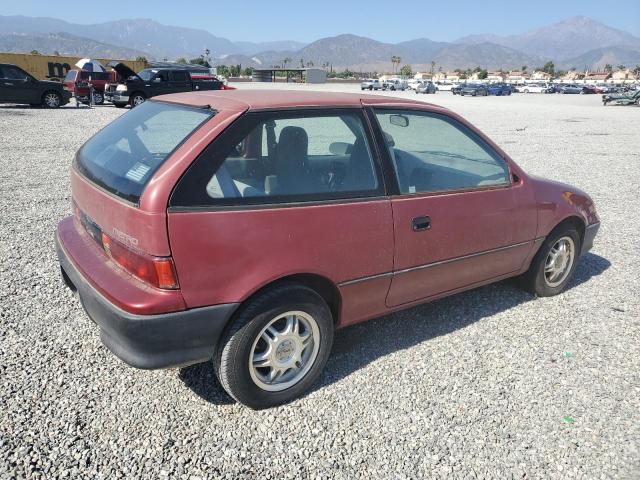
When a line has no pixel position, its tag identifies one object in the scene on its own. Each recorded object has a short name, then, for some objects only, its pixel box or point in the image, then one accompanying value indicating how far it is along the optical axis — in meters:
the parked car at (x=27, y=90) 18.00
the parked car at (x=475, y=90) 51.03
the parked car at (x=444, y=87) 66.11
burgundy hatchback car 2.28
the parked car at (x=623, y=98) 35.53
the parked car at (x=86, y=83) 21.72
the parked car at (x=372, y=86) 56.81
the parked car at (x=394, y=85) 58.12
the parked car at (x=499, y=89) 52.97
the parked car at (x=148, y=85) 20.09
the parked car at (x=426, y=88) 52.75
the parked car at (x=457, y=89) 52.88
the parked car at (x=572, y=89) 62.62
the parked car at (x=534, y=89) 65.00
